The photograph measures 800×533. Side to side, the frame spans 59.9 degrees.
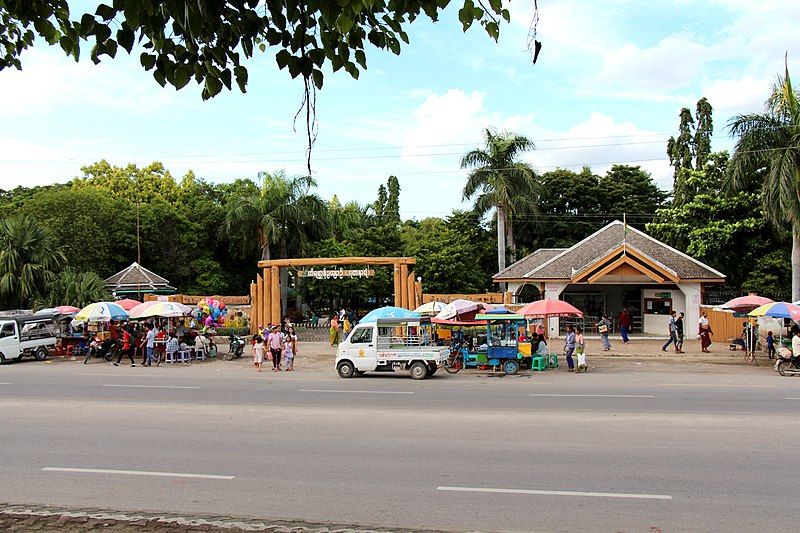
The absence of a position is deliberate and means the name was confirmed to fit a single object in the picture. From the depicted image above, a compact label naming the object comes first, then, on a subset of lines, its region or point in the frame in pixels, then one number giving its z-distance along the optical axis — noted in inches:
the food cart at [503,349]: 848.3
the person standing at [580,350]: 869.8
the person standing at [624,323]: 1203.9
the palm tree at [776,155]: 1071.6
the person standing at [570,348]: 892.0
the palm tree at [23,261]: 1339.8
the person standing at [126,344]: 1004.4
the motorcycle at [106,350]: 1083.0
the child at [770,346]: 981.8
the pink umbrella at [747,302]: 973.8
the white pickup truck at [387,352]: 798.5
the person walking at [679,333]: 1087.0
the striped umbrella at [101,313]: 1071.6
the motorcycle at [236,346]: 1097.4
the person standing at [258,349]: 930.7
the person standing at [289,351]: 919.7
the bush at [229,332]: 1366.9
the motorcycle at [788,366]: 818.8
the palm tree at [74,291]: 1331.2
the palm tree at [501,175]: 1636.3
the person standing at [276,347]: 932.0
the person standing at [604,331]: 1079.0
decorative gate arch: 1274.6
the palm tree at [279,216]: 1736.0
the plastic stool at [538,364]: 882.1
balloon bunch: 1405.0
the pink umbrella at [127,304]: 1240.8
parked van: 1052.5
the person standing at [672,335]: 1083.3
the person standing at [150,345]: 1011.3
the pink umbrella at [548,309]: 911.7
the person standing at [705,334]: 1080.8
